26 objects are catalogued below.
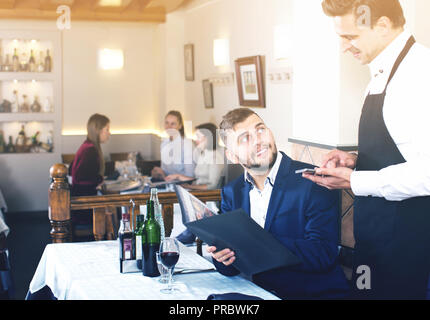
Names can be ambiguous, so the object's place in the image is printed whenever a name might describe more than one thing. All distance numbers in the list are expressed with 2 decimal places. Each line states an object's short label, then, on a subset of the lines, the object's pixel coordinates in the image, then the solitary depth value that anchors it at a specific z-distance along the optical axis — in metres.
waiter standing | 1.90
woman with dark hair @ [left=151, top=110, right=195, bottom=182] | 5.95
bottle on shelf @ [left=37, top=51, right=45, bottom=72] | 8.03
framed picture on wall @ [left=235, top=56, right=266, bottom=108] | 4.69
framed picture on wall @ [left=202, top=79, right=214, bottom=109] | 6.18
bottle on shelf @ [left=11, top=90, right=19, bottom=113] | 8.03
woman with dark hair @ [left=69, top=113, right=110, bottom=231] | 5.68
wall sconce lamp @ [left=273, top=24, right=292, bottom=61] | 4.15
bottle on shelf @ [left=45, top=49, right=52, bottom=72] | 8.06
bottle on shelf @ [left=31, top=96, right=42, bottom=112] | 8.05
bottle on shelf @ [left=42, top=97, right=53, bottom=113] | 8.14
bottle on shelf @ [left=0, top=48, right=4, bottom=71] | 7.98
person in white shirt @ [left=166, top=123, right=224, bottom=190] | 5.02
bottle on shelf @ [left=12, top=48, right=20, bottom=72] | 7.95
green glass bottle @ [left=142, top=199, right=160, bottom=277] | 2.04
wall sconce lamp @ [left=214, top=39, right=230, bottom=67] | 5.60
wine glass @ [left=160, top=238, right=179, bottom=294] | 1.86
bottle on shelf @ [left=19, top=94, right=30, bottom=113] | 8.07
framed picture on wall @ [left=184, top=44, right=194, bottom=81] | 6.93
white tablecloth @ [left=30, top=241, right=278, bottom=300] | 1.88
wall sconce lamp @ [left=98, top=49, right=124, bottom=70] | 8.16
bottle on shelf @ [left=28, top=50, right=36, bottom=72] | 8.03
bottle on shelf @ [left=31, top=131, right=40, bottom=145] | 8.07
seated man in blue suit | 2.06
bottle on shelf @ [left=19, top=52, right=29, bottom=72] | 7.99
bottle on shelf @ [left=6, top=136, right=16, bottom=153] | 7.98
